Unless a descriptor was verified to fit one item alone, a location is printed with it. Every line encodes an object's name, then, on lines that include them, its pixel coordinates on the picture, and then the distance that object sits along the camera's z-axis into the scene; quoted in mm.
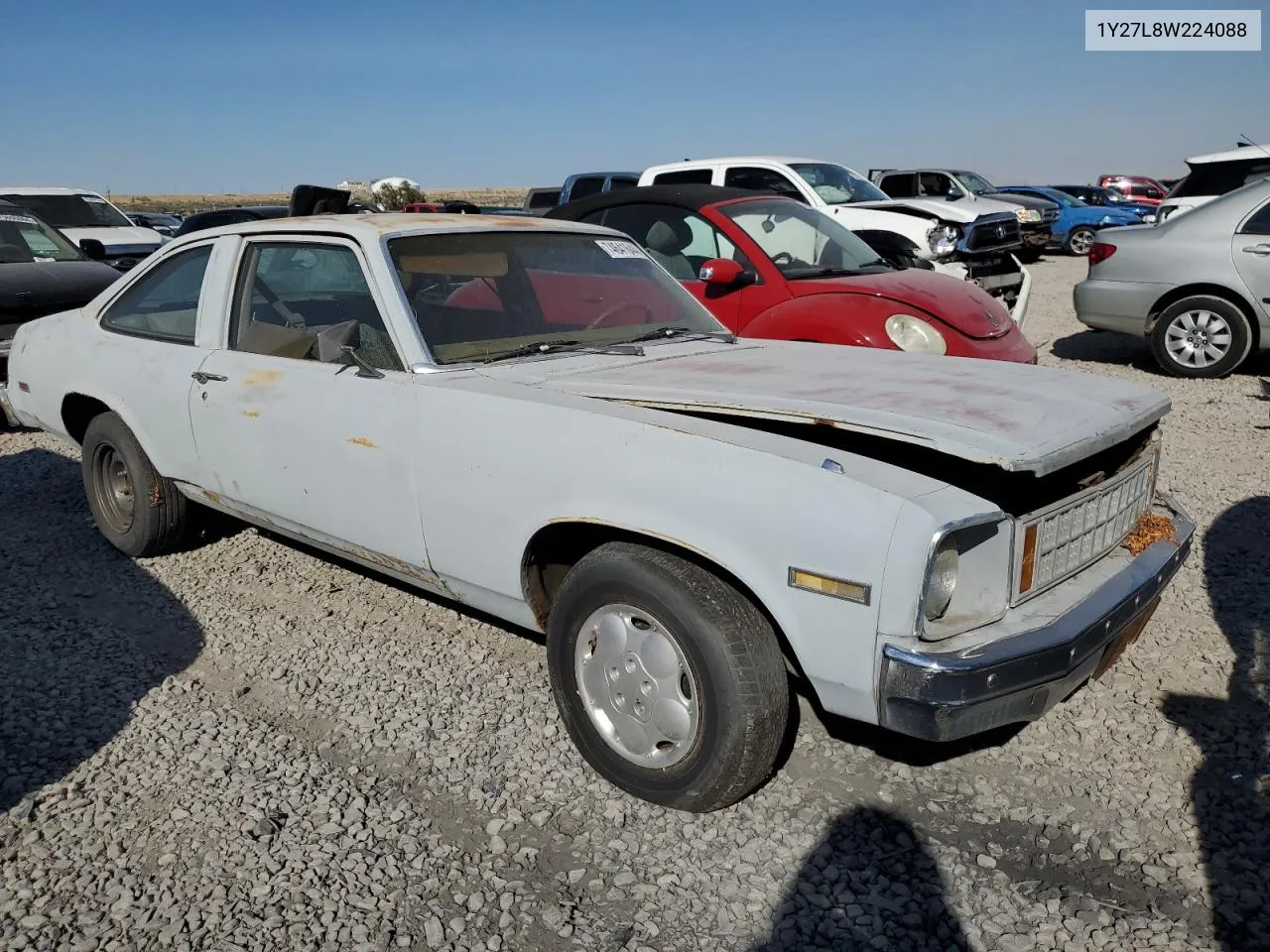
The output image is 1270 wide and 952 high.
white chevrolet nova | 2400
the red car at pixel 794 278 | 5945
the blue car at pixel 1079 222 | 23609
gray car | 8039
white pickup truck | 10672
